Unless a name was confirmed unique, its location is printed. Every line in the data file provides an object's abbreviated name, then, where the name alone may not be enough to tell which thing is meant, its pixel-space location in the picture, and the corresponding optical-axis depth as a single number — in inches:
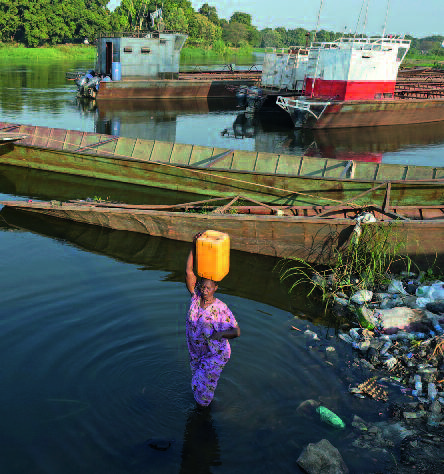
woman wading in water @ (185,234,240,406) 165.6
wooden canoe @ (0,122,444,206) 433.1
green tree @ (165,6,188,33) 2847.0
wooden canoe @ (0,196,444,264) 327.6
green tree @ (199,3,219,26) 3959.2
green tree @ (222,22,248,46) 4345.5
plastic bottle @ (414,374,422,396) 215.1
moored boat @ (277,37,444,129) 995.9
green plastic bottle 192.9
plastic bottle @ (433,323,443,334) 252.8
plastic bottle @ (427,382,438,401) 210.2
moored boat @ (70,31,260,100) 1270.9
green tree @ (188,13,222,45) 3134.8
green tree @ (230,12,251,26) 5059.1
